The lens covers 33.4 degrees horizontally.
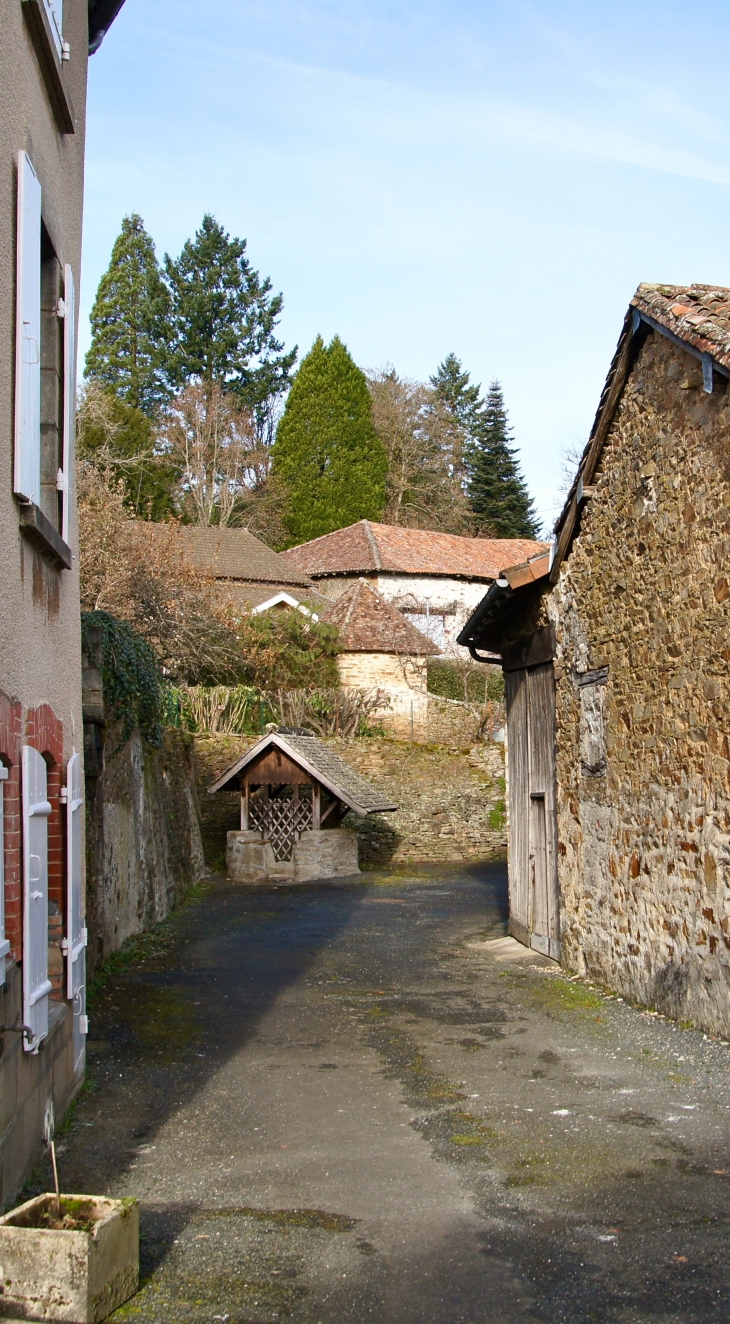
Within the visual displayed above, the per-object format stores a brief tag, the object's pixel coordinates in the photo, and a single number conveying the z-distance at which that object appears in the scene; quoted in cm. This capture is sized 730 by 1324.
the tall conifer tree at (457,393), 6372
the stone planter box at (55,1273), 408
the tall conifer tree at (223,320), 5378
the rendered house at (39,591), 537
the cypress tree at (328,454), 5400
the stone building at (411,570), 4453
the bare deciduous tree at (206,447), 5009
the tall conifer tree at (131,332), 5238
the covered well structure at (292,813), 2230
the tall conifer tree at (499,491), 5688
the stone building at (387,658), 3453
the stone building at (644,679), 877
